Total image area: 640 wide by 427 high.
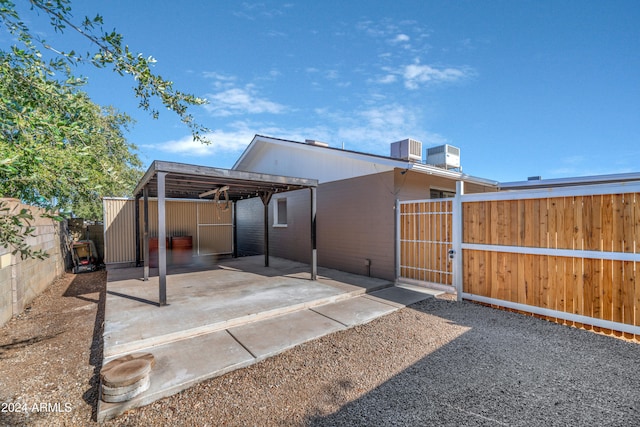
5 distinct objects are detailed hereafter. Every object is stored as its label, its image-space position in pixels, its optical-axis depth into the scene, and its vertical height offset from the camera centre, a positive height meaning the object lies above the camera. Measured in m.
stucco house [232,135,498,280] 6.61 +0.48
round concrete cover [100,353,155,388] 2.23 -1.43
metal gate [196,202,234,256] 10.43 -0.65
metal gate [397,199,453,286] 5.78 -0.66
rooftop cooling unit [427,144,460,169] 7.77 +1.69
